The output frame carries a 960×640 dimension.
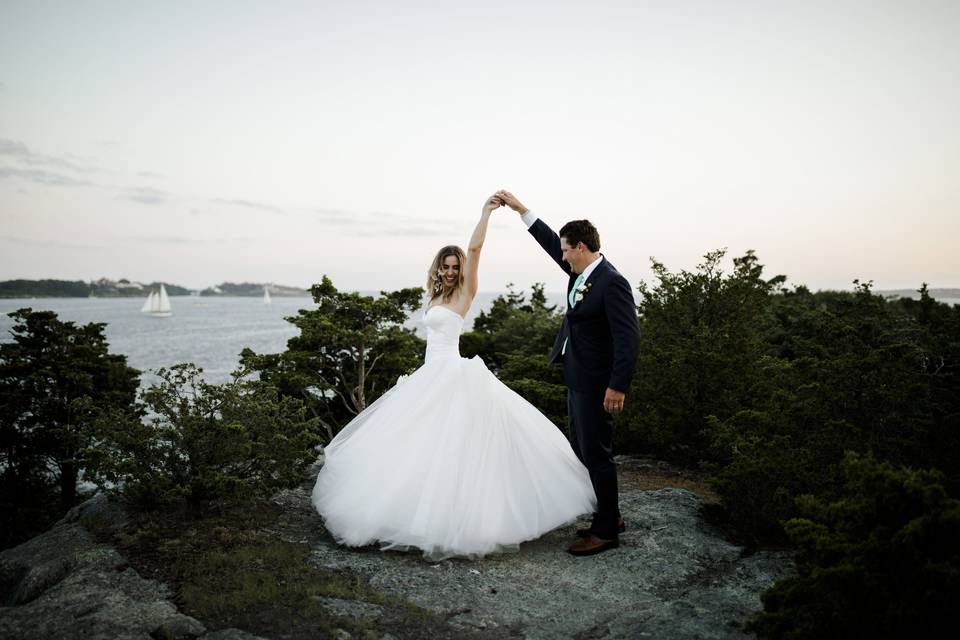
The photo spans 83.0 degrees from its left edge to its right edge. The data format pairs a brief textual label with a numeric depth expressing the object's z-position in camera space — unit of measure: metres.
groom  4.79
